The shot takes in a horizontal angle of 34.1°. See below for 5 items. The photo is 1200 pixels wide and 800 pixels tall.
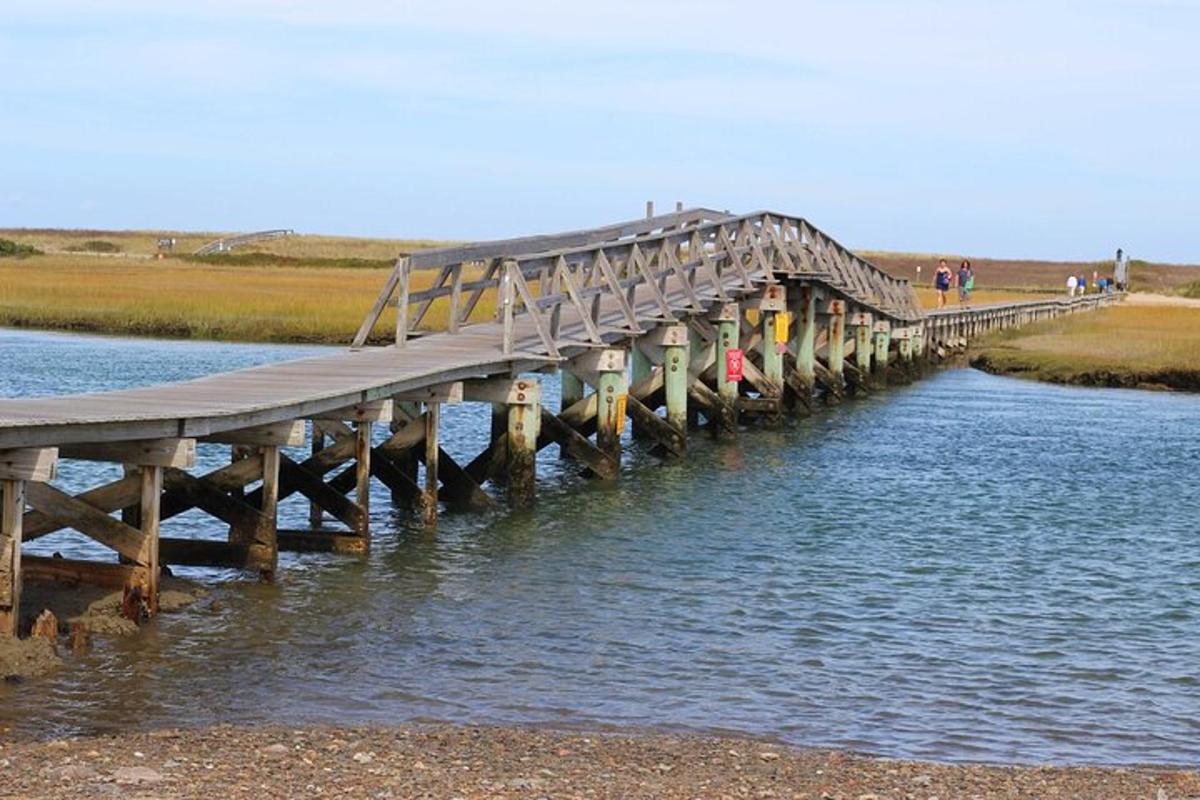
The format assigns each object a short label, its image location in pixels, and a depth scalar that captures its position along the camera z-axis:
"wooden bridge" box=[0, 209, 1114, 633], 14.39
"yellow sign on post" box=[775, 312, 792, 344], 34.50
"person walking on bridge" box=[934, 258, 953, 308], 64.38
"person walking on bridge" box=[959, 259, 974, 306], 68.12
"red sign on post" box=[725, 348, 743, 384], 31.27
